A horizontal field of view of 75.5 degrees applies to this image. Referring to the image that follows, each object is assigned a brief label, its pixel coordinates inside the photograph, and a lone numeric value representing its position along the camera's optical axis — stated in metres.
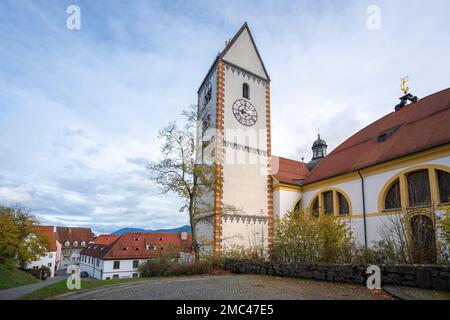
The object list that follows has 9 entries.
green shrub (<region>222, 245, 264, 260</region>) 13.16
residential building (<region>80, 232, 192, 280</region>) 34.59
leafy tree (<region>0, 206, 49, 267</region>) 28.99
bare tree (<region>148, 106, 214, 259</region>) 15.30
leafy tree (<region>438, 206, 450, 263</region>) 7.41
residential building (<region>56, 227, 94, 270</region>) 61.00
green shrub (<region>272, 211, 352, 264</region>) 10.13
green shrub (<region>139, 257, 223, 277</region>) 12.15
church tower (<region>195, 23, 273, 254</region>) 17.75
